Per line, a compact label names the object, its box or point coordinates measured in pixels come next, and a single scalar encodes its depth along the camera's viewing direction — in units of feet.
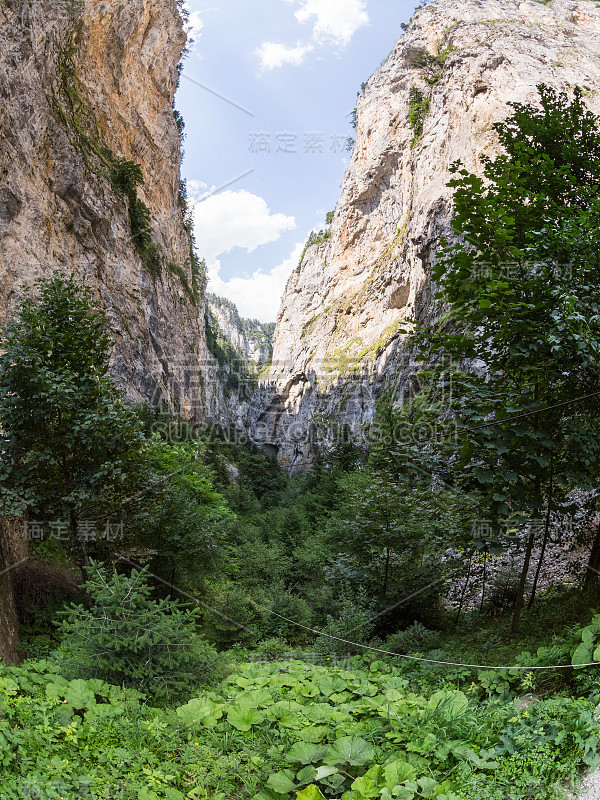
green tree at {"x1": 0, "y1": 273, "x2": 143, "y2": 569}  21.56
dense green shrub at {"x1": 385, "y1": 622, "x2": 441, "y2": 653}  20.81
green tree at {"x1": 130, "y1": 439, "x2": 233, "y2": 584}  25.96
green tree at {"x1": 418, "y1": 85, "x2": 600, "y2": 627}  16.22
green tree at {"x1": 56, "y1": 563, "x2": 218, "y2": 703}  13.87
